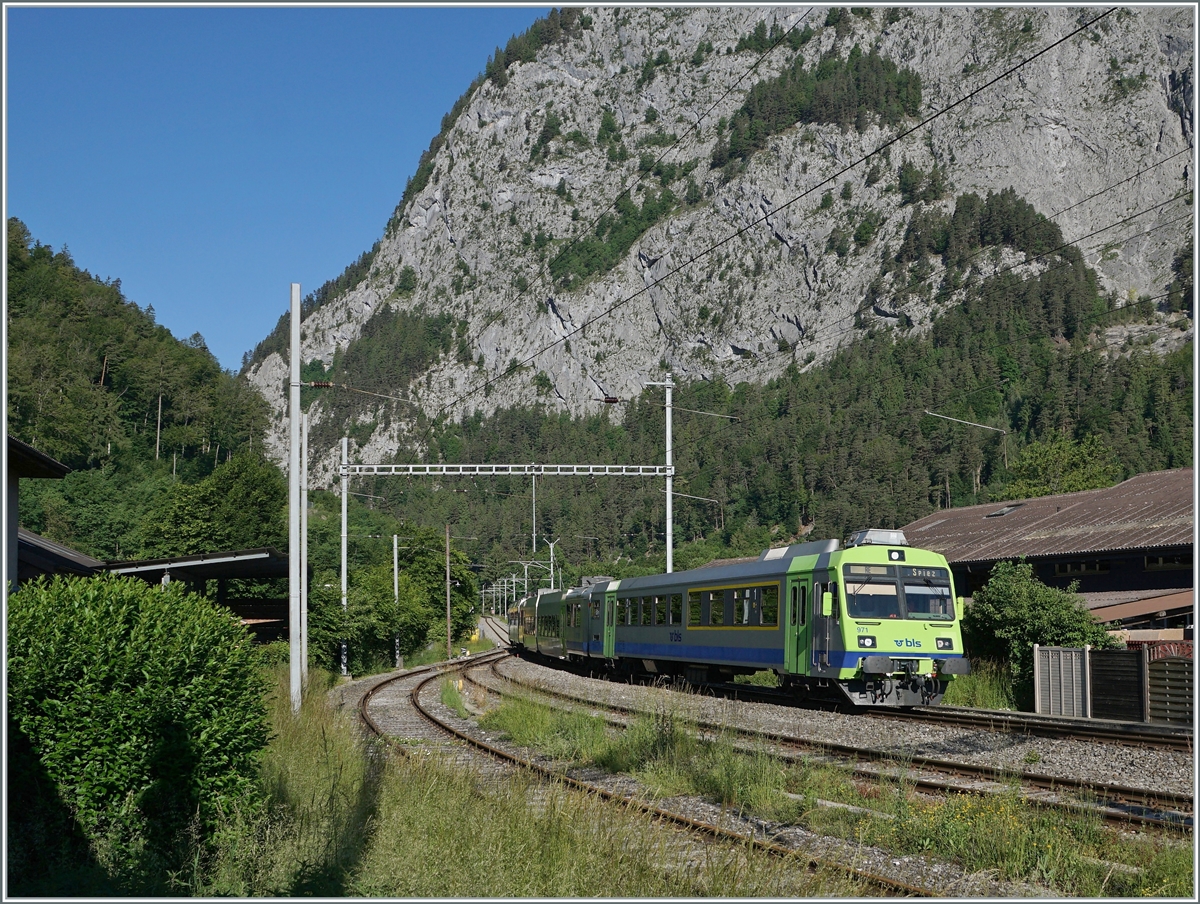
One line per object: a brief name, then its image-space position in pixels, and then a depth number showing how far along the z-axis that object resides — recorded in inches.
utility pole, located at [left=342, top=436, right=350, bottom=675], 1538.6
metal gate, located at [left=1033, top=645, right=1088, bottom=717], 880.9
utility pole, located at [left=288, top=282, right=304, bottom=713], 806.5
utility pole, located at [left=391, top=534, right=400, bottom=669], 2116.8
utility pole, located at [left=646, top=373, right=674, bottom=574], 1391.5
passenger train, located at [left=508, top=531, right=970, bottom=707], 823.7
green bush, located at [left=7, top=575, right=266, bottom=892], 357.1
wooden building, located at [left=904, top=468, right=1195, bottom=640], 1181.1
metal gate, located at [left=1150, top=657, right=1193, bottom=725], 768.3
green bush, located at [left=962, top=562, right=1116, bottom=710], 969.5
